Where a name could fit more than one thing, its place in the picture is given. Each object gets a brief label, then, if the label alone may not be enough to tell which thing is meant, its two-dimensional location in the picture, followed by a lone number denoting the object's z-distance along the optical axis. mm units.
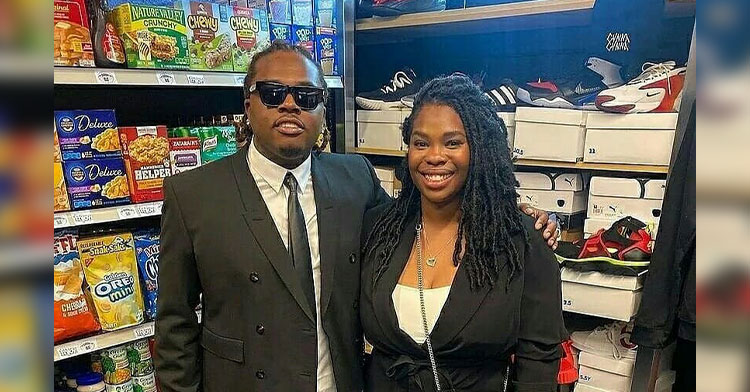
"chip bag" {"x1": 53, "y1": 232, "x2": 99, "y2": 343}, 1702
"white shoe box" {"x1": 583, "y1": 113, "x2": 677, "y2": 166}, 1884
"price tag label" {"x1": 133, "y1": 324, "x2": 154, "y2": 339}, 1884
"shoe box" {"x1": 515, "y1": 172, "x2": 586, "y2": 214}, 2178
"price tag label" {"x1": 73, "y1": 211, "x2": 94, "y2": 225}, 1711
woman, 1344
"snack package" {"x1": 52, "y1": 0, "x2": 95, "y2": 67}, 1646
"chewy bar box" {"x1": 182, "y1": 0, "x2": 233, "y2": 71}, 1941
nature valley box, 1790
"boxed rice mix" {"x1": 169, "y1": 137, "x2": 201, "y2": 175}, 1978
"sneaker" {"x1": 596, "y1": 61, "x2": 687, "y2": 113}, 1902
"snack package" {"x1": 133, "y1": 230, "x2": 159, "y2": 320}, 1935
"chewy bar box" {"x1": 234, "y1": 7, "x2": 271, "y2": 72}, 2062
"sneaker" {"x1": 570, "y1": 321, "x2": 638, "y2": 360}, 2055
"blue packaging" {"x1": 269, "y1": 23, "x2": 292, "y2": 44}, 2254
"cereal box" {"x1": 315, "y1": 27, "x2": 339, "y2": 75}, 2455
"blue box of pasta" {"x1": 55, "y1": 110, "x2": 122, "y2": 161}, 1712
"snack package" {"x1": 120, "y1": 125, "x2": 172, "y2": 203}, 1862
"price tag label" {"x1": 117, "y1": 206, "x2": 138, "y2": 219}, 1817
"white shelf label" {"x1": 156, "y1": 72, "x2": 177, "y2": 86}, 1836
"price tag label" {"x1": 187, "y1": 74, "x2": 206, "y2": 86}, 1922
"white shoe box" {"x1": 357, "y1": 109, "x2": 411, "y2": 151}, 2549
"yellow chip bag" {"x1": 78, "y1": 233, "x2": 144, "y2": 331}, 1805
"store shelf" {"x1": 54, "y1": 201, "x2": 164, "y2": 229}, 1687
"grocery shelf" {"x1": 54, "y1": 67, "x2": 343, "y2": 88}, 1652
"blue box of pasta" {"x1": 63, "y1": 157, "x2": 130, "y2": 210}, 1730
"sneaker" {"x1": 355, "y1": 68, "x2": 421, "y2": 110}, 2539
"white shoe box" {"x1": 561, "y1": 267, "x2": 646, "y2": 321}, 1894
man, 1393
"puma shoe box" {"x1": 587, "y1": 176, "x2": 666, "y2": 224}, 1965
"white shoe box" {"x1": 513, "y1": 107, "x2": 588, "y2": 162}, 2066
